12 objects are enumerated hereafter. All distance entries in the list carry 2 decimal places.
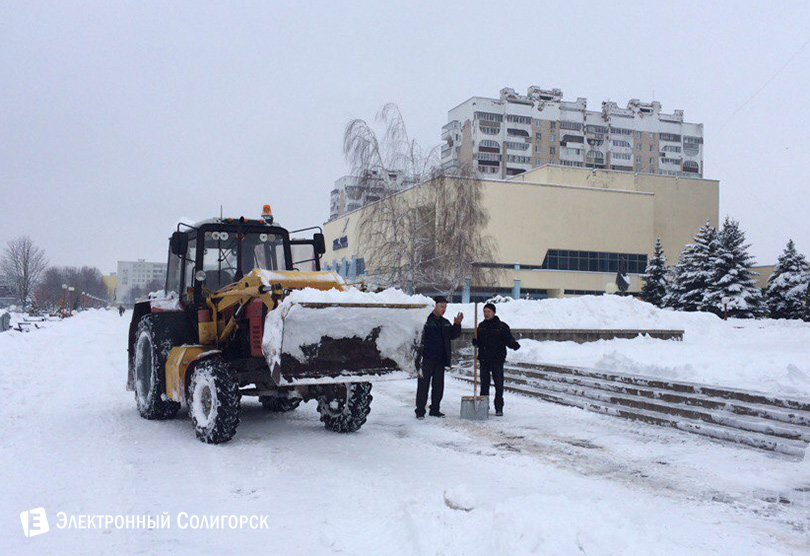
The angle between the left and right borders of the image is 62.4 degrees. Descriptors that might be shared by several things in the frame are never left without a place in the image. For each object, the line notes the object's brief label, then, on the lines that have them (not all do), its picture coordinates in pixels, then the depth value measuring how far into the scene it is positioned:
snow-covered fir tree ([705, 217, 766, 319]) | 42.84
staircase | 7.77
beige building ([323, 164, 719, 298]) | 59.22
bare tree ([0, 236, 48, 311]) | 75.19
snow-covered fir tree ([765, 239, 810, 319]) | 43.19
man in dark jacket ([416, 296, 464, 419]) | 9.88
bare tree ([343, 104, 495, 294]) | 31.20
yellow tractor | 7.35
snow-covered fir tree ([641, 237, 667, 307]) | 54.75
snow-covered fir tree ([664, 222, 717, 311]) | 45.00
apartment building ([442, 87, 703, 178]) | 89.88
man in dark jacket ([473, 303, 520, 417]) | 10.16
